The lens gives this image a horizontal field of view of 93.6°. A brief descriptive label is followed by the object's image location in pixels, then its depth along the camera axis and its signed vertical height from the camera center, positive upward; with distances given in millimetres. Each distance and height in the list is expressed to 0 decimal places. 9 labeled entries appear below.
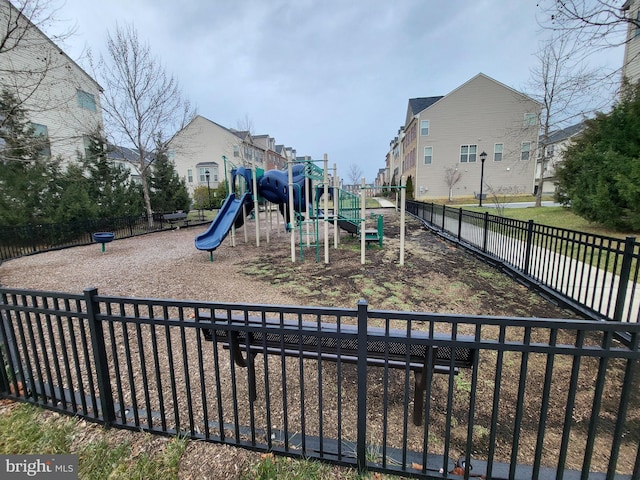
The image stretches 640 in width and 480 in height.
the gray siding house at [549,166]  38428 +2801
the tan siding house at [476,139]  29656 +4915
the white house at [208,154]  39125 +5229
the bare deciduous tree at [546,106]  20322 +5685
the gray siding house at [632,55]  15069 +6714
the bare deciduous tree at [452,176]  31016 +1298
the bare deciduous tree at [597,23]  6406 +3631
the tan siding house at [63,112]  14039 +4840
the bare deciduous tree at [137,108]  15578 +4605
